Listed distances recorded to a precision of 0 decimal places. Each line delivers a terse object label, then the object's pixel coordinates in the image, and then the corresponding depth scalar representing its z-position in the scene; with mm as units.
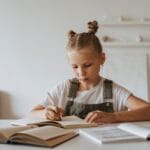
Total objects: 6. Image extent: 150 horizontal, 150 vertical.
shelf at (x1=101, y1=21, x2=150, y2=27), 2688
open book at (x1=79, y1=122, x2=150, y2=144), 993
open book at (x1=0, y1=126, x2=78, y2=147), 960
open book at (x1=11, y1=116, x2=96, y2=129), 1199
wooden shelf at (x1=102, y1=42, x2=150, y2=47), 2692
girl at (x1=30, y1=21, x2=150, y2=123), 1516
